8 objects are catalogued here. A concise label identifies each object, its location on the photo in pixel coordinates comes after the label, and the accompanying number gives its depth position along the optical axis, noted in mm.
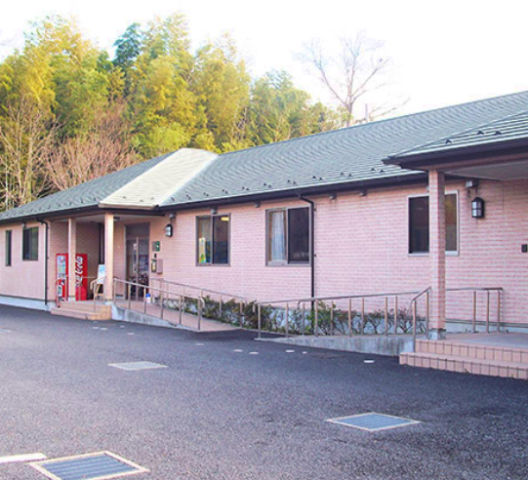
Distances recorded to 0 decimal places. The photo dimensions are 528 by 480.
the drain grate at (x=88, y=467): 5168
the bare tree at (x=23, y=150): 34281
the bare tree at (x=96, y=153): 36312
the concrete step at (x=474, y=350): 9477
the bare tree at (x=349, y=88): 41781
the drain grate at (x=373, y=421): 6793
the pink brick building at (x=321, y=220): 11789
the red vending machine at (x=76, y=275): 23484
